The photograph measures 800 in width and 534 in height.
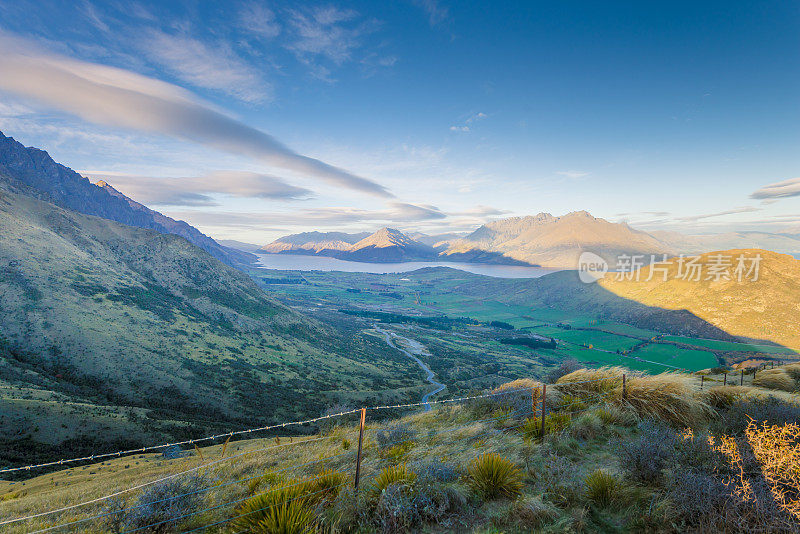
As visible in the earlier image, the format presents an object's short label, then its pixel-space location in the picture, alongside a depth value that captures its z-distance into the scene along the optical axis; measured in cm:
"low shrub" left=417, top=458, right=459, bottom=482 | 591
